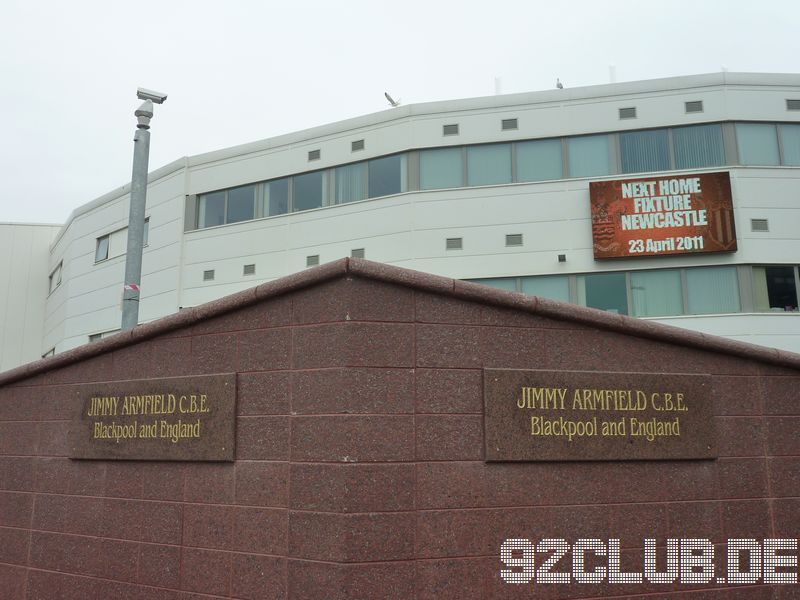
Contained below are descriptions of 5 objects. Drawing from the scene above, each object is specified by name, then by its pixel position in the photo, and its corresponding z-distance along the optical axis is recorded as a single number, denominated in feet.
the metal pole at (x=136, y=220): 39.14
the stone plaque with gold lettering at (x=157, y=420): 22.25
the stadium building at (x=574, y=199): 72.13
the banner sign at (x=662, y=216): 72.13
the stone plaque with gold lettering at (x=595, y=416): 21.40
